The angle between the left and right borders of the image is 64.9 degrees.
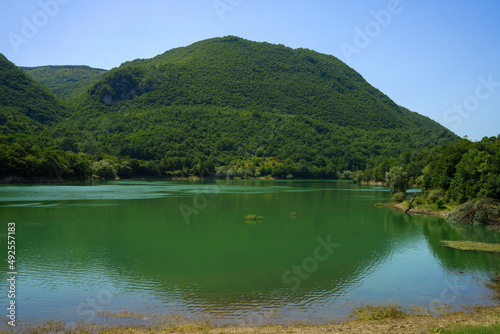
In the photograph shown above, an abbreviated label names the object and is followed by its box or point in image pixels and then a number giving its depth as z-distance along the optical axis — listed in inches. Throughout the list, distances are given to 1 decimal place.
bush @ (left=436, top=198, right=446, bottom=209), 1656.0
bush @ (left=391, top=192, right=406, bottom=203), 2026.3
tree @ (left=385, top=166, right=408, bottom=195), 2128.7
